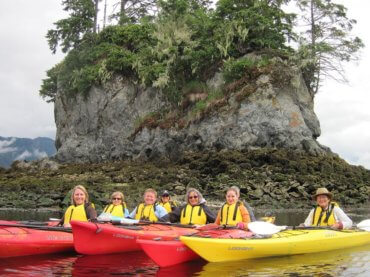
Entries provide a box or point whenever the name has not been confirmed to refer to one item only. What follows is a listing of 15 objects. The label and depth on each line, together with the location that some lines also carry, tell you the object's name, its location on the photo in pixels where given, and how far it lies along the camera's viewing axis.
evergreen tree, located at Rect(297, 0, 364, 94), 28.16
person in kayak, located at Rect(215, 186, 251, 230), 9.36
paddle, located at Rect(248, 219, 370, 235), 8.68
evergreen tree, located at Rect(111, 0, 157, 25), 39.12
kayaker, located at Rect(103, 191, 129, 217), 10.12
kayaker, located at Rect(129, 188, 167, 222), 10.55
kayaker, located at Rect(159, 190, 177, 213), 11.91
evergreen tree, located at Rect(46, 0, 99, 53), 36.16
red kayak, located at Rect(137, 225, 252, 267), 7.78
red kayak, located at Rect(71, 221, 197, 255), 8.74
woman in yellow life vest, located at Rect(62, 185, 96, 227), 9.23
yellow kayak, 8.09
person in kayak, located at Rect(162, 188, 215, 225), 9.88
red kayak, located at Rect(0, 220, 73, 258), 8.50
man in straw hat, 9.83
